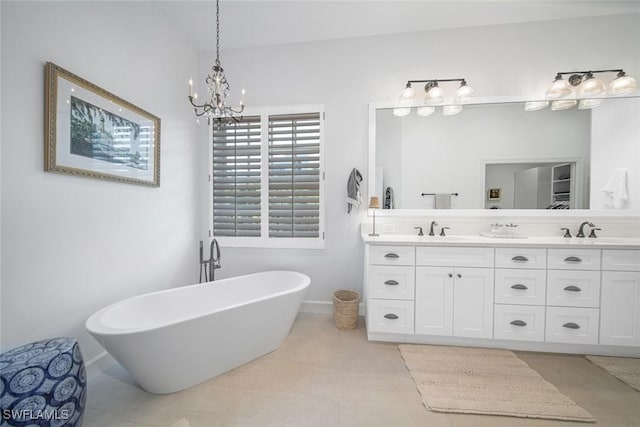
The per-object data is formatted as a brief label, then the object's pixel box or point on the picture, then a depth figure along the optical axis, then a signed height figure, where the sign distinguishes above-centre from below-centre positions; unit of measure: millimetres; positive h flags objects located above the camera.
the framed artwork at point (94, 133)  1386 +527
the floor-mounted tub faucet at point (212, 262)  2346 -557
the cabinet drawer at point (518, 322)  1860 -910
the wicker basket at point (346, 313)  2279 -1041
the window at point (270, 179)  2600 +342
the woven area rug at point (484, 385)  1364 -1175
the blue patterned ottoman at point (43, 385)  970 -814
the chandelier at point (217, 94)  1533 +783
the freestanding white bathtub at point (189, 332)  1291 -842
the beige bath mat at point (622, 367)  1595 -1154
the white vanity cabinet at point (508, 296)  1787 -701
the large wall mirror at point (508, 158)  2191 +547
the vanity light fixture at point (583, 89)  2129 +1177
